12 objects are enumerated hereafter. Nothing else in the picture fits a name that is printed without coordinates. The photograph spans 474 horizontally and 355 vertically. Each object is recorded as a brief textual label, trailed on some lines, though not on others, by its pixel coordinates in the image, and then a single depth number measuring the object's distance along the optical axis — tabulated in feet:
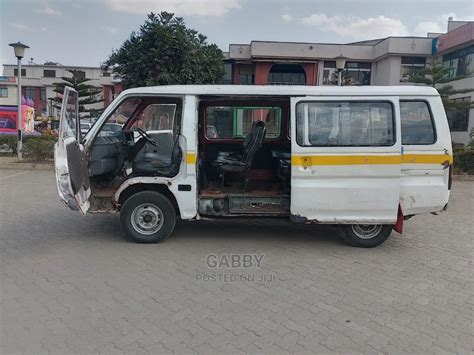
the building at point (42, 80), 135.94
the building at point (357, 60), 73.72
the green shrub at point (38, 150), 41.01
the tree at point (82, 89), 64.95
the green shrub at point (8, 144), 45.03
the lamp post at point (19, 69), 40.27
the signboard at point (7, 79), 131.30
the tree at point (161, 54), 43.83
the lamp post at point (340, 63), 47.06
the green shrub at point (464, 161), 39.29
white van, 15.79
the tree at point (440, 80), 53.57
